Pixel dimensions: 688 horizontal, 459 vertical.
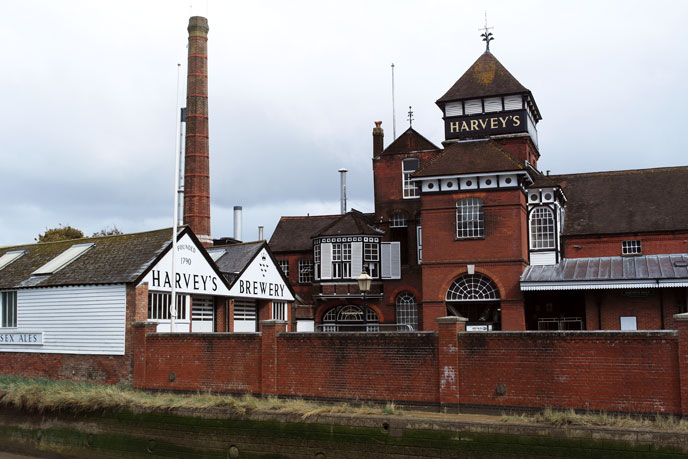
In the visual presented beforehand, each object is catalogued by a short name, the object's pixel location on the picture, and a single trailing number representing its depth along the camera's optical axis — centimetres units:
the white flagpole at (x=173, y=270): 2073
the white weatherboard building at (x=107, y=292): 2038
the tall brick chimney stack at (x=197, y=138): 3250
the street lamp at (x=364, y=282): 1997
